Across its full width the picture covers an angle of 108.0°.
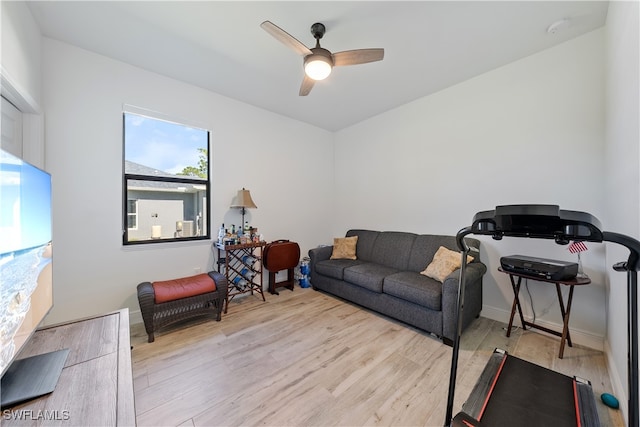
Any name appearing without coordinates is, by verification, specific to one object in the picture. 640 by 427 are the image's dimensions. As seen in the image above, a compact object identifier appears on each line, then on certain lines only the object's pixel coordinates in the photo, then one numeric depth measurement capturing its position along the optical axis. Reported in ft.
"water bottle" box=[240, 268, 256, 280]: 11.15
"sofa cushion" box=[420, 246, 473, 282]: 8.29
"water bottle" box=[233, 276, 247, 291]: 10.81
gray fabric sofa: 7.54
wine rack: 10.49
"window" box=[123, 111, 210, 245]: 8.86
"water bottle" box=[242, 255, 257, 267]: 11.26
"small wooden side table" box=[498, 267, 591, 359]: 6.46
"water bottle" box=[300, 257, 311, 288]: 12.73
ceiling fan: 6.28
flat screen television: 2.59
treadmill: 2.83
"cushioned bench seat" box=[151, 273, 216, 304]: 7.66
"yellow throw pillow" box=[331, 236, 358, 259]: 12.32
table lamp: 10.71
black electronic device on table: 6.44
